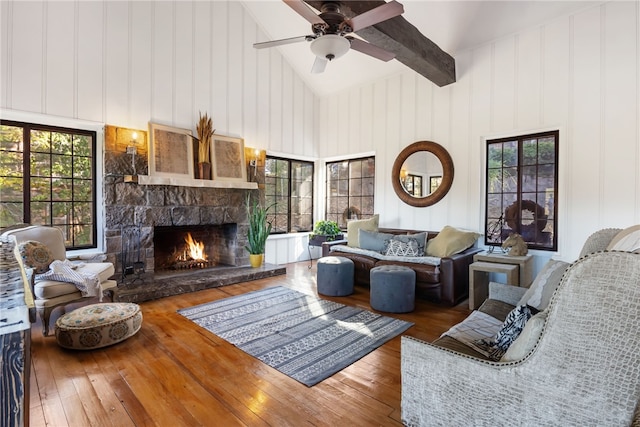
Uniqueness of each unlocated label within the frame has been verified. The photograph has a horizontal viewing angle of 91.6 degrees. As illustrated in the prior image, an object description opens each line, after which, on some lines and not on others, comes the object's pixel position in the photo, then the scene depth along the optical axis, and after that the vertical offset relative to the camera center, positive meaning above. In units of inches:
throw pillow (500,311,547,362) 46.1 -19.7
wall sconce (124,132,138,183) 167.2 +31.1
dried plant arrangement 195.3 +46.0
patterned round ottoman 101.0 -38.9
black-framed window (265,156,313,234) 244.8 +13.1
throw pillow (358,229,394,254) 191.9 -19.0
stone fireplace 167.8 +1.3
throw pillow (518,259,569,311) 80.0 -20.6
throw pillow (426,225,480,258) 165.6 -17.5
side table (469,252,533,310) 143.0 -28.8
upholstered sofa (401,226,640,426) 39.2 -23.8
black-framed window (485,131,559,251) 162.2 +11.3
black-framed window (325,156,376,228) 242.8 +16.6
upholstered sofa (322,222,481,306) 151.5 -31.6
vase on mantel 194.2 +24.8
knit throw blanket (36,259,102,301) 120.2 -26.6
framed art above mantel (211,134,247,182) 202.7 +34.1
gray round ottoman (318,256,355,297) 163.8 -36.2
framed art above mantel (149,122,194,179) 178.5 +34.4
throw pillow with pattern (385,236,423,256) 177.3 -22.3
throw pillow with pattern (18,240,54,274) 119.6 -18.2
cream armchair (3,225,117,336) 115.3 -28.5
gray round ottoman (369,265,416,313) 140.7 -36.8
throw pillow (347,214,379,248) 208.7 -11.8
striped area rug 97.0 -46.4
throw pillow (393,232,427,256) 180.1 -17.3
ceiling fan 101.0 +63.9
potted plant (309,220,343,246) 231.1 -17.8
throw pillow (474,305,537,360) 64.4 -26.4
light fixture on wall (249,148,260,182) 223.3 +33.4
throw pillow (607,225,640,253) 51.6 -5.7
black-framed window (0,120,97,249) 147.3 +15.4
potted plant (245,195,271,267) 215.3 -18.4
